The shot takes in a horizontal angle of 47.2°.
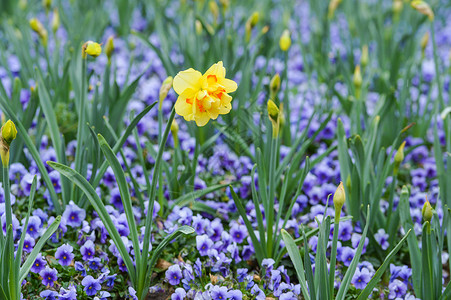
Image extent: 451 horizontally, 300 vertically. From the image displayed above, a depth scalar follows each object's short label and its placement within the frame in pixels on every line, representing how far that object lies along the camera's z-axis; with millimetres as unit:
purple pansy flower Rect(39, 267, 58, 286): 1712
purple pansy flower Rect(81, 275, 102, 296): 1697
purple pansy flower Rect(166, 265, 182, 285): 1813
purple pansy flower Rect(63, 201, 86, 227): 1941
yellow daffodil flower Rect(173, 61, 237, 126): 1398
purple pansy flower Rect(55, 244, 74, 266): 1789
